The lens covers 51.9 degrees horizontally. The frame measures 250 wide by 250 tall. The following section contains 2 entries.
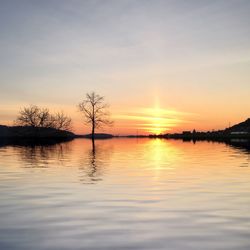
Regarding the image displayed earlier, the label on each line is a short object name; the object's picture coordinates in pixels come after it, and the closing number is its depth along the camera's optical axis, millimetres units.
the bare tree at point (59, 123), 110713
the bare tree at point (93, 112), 80006
